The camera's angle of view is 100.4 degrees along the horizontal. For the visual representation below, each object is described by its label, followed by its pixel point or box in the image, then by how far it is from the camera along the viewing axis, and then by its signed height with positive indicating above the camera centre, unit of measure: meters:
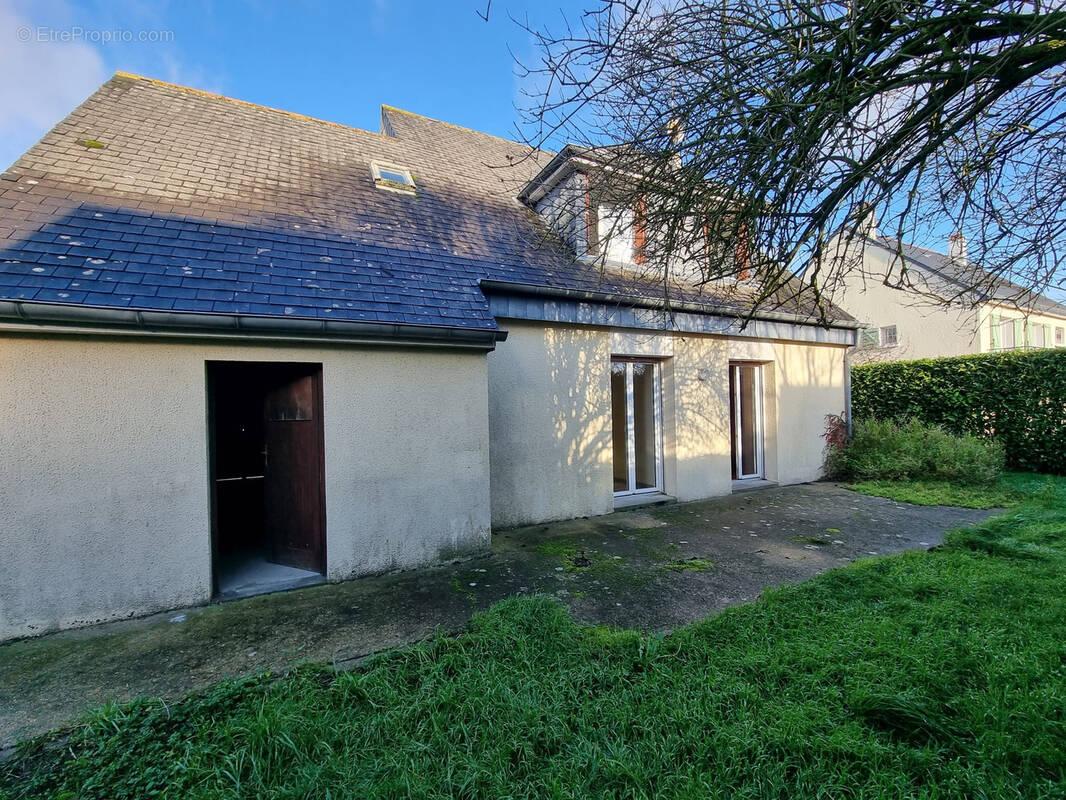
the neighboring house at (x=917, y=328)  16.39 +2.57
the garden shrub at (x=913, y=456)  8.45 -1.27
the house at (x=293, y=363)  3.79 +0.52
